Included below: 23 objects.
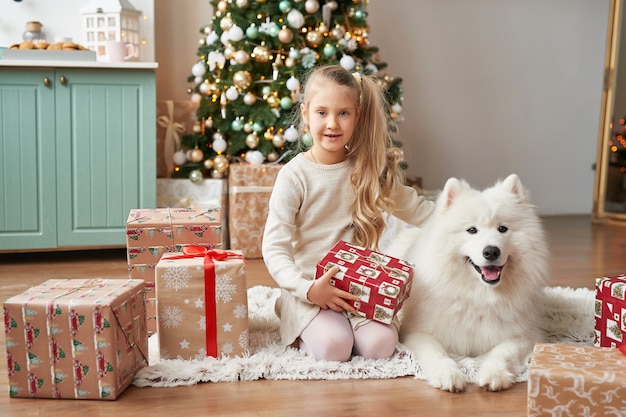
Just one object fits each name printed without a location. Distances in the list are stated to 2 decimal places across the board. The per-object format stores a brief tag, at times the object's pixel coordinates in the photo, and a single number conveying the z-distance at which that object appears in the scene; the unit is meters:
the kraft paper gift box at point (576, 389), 1.49
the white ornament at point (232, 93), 3.72
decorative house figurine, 3.77
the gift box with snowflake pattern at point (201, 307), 1.94
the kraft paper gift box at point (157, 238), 2.23
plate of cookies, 3.38
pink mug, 3.59
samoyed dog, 1.93
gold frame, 5.13
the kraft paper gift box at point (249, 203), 3.71
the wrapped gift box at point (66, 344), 1.70
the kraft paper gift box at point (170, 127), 4.00
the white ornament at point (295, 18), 3.67
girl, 2.07
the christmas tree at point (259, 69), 3.72
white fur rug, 1.87
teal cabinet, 3.43
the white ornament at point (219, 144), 3.81
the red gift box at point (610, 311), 1.92
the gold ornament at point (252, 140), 3.74
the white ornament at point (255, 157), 3.75
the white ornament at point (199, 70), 3.88
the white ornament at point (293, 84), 3.62
